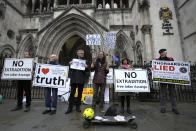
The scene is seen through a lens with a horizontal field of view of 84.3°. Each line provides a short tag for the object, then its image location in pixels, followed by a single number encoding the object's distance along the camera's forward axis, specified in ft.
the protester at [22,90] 13.82
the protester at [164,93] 12.94
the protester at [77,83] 12.64
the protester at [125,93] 12.81
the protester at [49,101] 12.32
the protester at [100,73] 13.21
